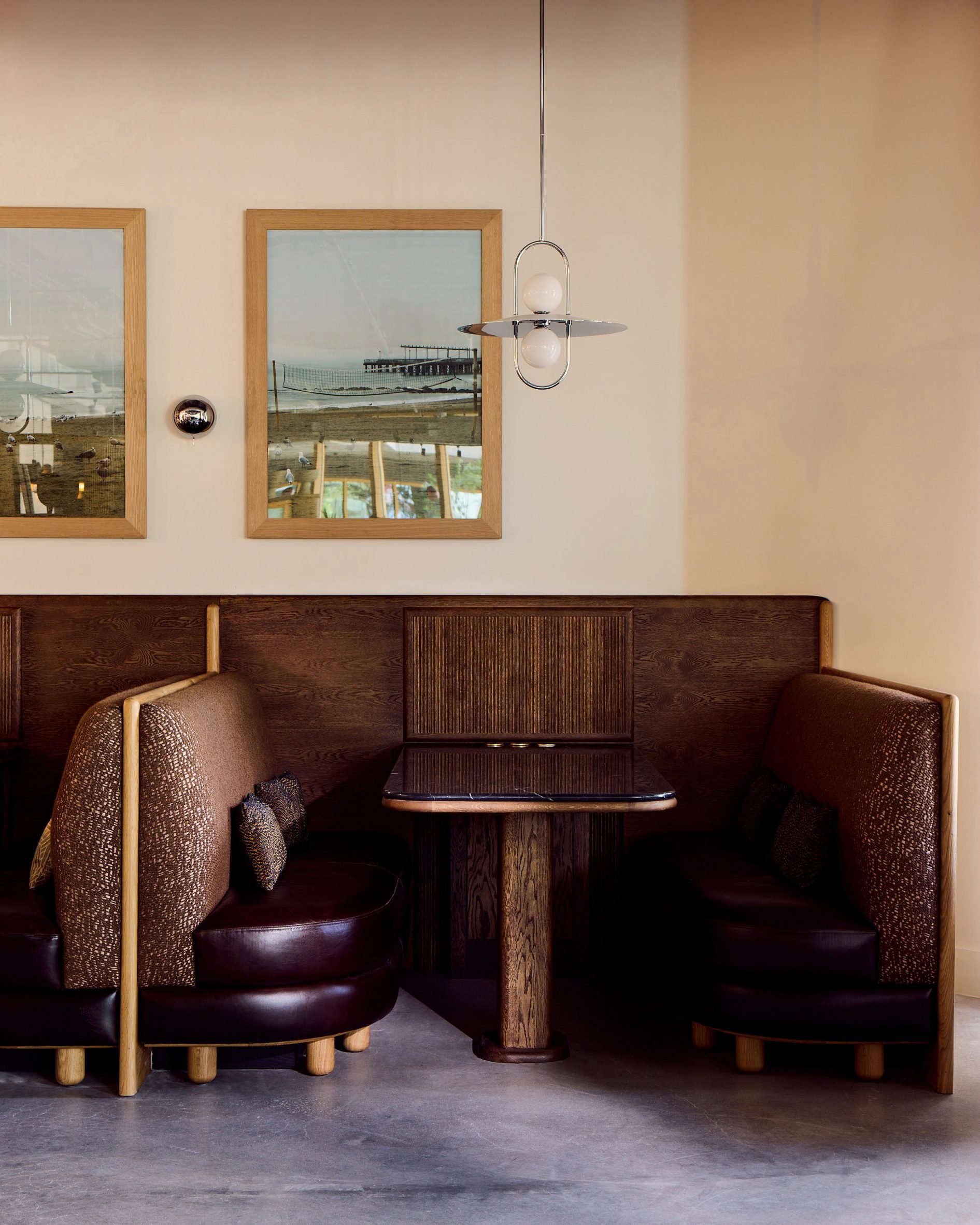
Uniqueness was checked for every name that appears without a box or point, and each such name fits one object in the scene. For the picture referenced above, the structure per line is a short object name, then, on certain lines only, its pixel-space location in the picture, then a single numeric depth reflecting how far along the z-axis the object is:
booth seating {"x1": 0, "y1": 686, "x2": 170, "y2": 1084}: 2.87
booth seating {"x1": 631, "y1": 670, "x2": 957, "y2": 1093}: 2.96
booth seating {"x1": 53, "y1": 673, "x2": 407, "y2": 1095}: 2.88
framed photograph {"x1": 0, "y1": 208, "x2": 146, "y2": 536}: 3.99
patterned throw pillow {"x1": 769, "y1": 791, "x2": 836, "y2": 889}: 3.18
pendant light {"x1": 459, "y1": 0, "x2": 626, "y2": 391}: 3.12
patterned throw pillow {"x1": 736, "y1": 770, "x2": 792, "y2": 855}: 3.54
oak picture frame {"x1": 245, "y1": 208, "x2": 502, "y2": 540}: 3.97
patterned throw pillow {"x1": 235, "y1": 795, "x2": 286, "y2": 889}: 3.12
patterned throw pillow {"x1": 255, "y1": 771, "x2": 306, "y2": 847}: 3.50
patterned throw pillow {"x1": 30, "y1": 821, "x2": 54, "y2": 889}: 3.03
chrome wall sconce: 3.99
